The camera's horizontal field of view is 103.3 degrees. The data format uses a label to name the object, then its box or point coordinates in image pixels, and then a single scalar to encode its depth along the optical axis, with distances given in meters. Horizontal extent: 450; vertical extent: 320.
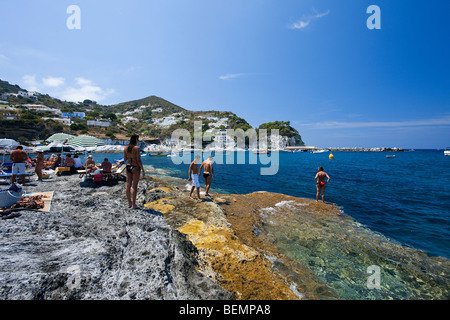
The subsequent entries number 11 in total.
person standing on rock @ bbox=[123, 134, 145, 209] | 5.25
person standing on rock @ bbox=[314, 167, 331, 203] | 10.40
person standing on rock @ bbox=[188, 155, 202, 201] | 8.02
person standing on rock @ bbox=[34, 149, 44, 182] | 9.62
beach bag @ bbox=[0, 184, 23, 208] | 4.52
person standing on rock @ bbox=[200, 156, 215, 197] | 8.95
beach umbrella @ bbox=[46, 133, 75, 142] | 11.59
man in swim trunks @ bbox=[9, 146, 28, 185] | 8.59
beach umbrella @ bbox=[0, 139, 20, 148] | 12.63
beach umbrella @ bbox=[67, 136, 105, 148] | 11.17
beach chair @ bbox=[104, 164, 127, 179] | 9.92
